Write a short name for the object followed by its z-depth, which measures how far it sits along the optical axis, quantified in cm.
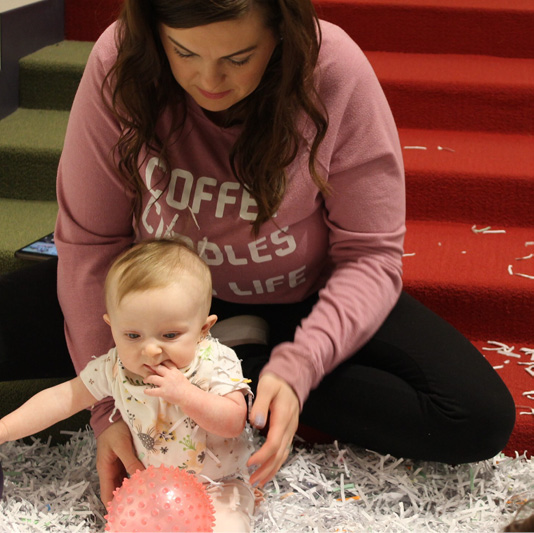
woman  112
